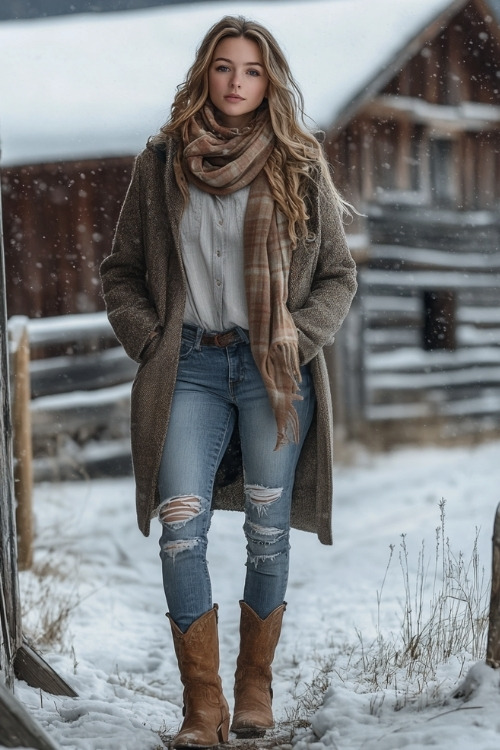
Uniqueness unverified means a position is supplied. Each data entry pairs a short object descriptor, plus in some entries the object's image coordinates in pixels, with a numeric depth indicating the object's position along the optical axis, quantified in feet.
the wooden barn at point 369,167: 65.52
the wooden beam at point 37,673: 21.78
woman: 17.62
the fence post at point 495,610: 16.09
